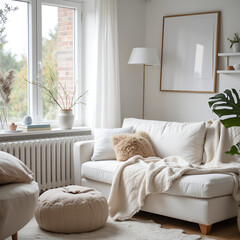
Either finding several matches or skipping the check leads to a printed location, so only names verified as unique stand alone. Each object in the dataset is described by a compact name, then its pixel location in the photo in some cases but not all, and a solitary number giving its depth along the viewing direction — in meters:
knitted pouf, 3.43
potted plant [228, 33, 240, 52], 4.72
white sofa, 3.49
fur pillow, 4.29
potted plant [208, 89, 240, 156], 3.57
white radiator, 4.41
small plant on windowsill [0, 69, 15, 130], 4.39
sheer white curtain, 5.10
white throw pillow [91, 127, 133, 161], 4.47
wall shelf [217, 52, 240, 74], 4.68
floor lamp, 5.09
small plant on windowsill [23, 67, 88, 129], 4.91
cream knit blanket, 3.69
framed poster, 5.02
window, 4.71
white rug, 3.40
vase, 4.91
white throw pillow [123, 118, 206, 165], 4.23
